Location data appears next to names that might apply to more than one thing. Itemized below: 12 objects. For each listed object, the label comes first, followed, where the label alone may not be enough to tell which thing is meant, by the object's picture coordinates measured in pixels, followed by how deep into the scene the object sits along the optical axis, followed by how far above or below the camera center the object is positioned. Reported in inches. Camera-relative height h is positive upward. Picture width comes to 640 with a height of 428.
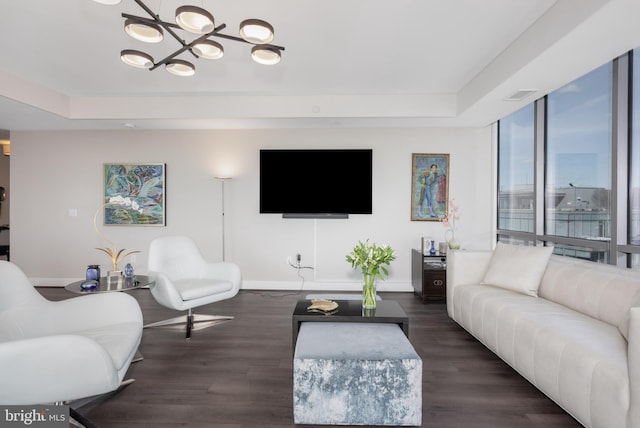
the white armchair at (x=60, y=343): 56.0 -27.7
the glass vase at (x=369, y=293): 98.1 -24.6
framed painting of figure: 185.9 +15.2
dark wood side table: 164.9 -32.7
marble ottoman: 67.3 -36.7
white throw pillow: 110.3 -19.5
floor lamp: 190.2 -19.4
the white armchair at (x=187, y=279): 115.6 -27.9
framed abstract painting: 189.9 +13.3
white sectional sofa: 59.9 -27.7
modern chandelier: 71.1 +42.5
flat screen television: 179.6 +17.1
